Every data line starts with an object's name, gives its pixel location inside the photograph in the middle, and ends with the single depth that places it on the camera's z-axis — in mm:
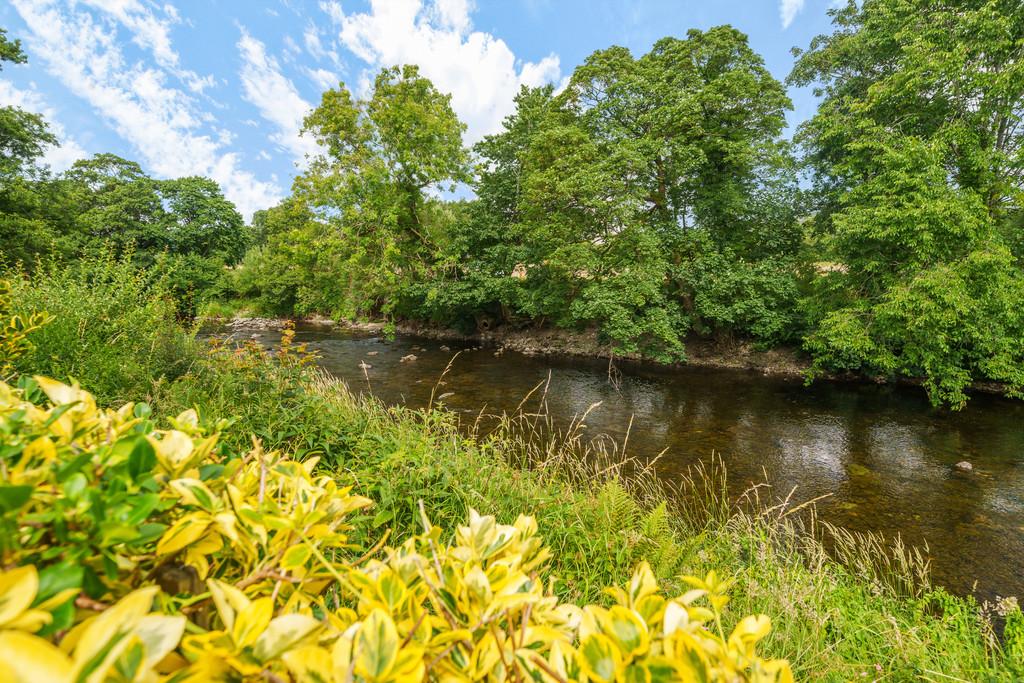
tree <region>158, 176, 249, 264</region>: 26781
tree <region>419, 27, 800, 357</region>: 14508
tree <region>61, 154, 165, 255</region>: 24000
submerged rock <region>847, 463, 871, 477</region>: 7105
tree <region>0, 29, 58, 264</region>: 15617
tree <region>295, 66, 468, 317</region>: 14703
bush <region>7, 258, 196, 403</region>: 4152
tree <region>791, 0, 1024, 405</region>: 9641
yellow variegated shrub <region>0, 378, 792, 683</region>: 507
